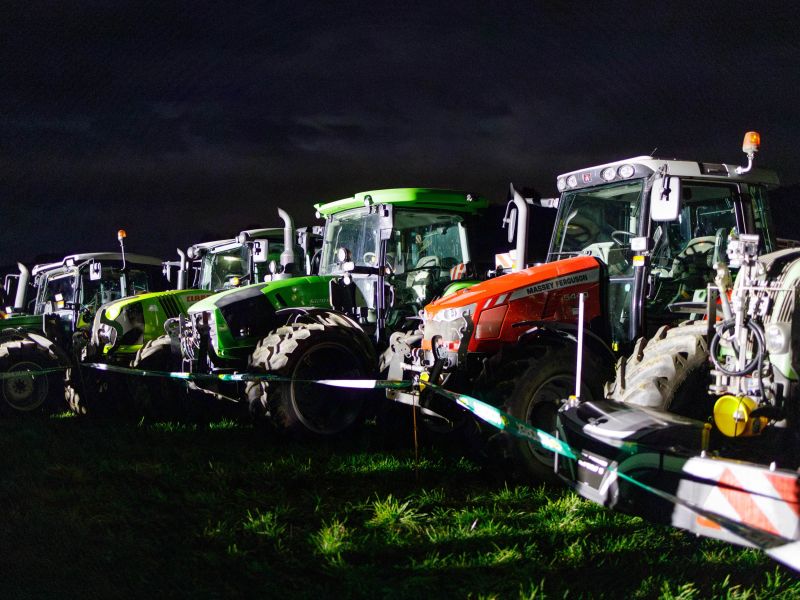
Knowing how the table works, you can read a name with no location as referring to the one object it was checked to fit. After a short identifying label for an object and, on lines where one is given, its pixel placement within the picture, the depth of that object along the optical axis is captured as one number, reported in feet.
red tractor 15.34
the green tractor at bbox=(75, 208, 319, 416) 25.70
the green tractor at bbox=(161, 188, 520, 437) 19.62
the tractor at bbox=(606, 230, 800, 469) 11.46
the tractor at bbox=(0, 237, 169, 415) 27.73
